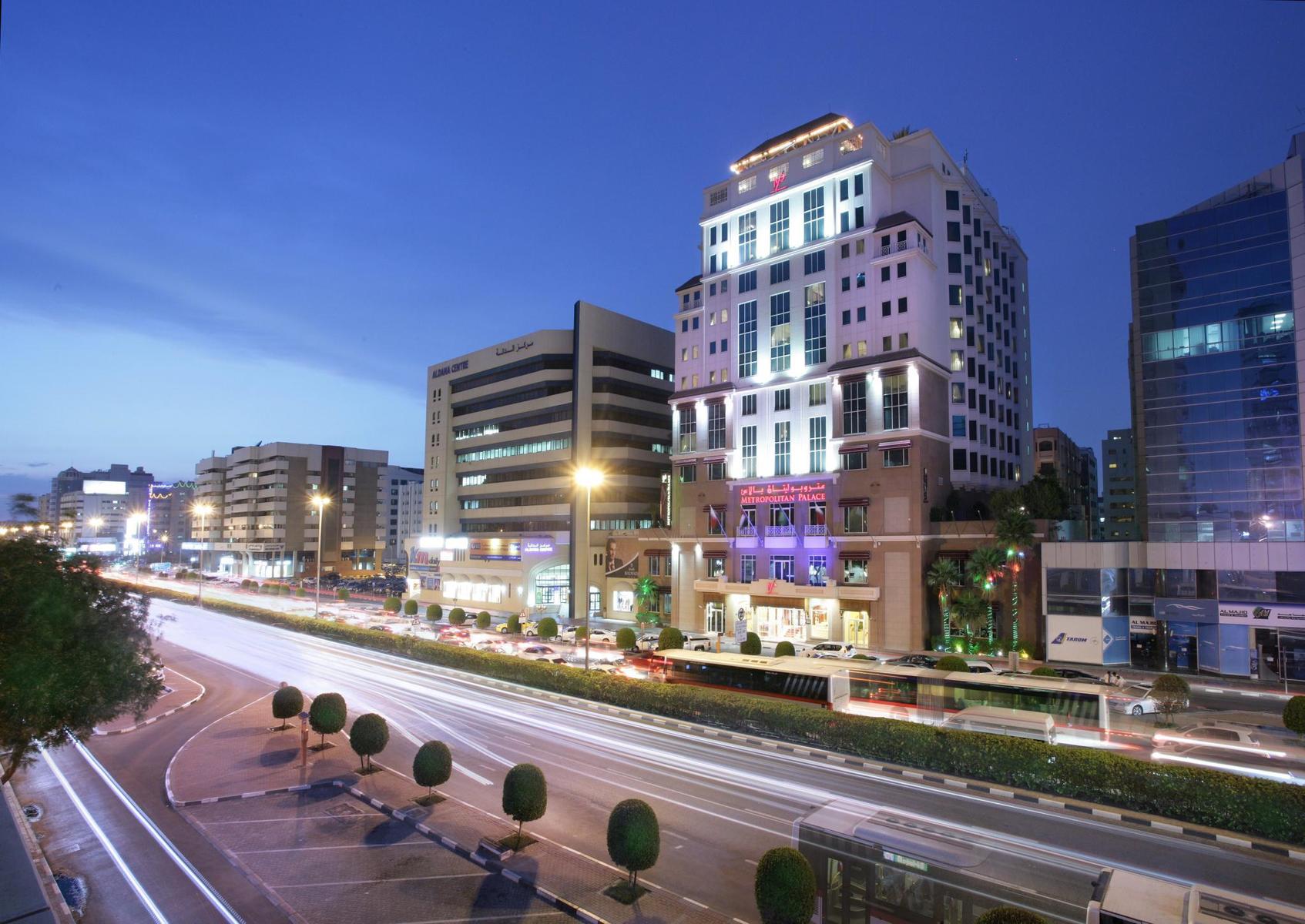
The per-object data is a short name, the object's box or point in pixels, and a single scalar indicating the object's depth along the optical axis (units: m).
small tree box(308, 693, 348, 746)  25.98
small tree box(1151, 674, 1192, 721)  31.05
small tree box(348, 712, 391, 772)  23.70
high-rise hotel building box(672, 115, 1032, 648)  54.50
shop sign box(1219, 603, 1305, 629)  40.84
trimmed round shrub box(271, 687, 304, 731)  29.25
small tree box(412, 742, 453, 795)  20.88
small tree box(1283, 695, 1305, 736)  26.98
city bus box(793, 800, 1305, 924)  10.05
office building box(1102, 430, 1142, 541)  154.62
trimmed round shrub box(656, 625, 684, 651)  47.84
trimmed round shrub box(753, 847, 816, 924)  12.62
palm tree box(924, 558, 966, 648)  50.78
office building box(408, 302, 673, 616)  77.06
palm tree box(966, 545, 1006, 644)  48.67
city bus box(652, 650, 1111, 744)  27.08
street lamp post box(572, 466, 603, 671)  38.22
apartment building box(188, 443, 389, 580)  141.88
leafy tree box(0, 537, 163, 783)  13.53
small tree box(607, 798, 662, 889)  15.47
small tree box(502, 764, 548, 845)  17.98
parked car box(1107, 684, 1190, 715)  33.06
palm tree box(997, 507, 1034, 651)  48.00
